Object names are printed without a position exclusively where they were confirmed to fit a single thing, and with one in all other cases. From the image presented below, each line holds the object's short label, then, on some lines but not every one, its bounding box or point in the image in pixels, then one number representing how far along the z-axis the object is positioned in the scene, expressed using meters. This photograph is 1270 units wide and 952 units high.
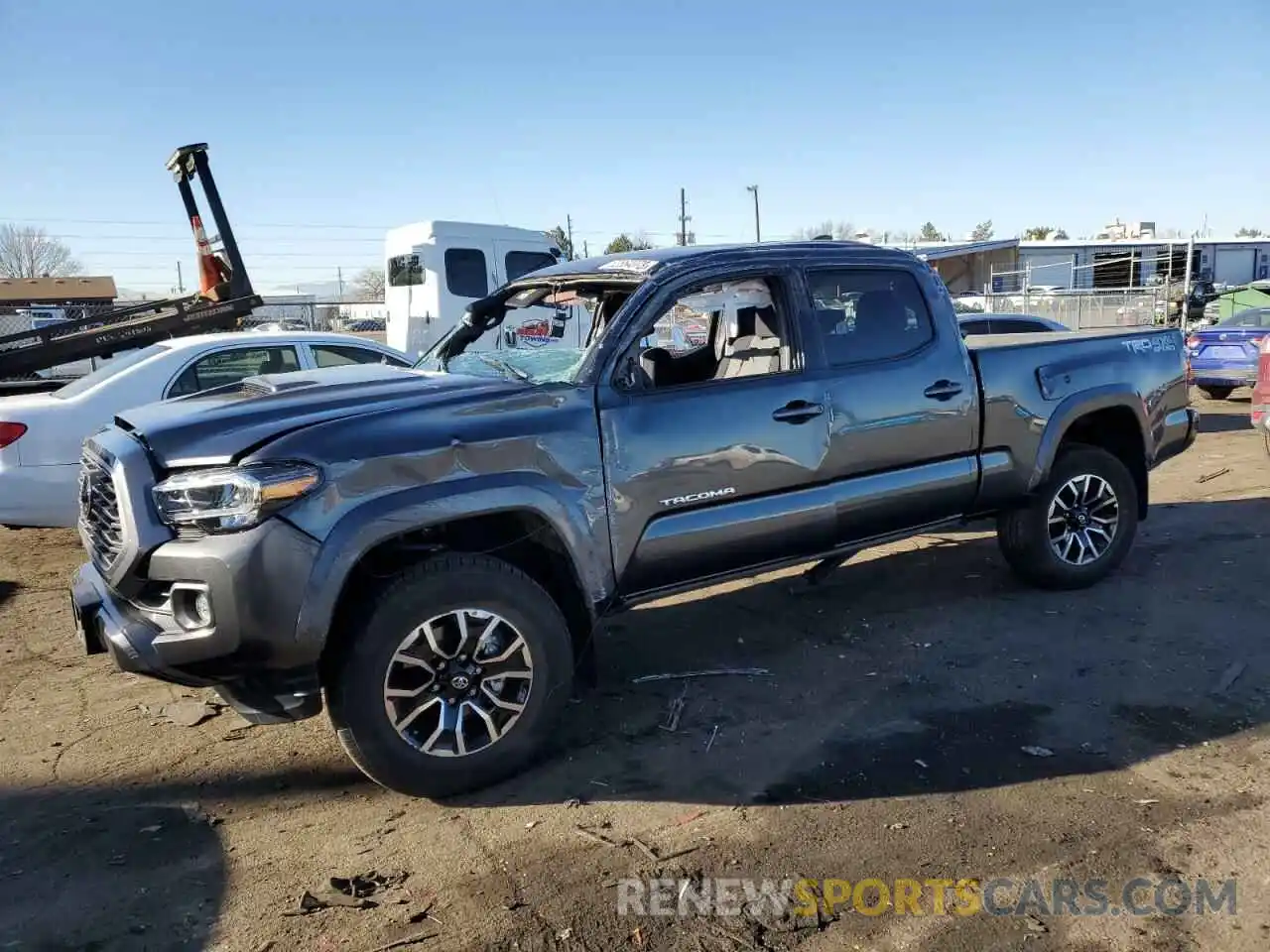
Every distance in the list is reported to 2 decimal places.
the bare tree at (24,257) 77.94
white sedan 6.29
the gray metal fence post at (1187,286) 20.03
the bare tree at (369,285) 75.44
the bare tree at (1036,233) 68.81
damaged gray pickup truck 3.30
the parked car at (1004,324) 10.06
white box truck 12.63
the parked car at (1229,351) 13.95
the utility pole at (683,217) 61.84
